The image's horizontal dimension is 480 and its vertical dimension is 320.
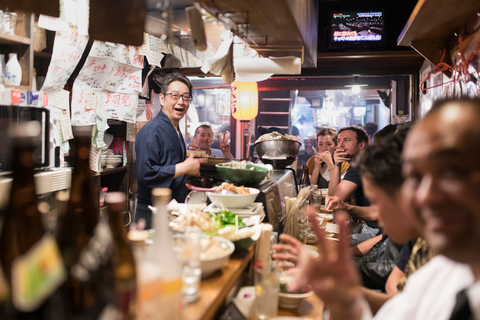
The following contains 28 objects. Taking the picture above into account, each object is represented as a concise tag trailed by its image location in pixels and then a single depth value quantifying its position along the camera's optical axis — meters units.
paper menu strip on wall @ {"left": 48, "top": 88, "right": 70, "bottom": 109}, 3.51
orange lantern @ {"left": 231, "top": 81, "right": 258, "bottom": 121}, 5.86
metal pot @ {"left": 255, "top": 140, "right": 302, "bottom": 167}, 3.92
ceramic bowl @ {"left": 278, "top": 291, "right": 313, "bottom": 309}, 1.71
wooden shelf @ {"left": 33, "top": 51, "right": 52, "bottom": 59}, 3.37
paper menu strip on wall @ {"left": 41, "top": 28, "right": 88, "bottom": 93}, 3.35
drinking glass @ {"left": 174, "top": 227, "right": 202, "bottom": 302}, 1.14
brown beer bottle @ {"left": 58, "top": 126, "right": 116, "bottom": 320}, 0.84
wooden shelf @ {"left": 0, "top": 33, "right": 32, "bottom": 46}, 2.62
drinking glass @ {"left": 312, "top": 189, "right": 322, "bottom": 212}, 3.90
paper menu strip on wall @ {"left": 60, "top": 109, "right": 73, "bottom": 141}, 3.64
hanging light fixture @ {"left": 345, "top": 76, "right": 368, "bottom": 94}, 5.81
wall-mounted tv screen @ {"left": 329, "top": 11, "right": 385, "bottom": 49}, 4.97
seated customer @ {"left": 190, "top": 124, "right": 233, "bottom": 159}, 6.02
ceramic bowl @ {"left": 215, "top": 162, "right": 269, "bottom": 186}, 2.44
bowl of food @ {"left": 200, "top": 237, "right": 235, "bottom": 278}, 1.36
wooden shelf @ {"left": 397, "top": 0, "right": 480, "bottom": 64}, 2.31
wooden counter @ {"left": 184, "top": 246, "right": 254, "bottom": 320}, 1.14
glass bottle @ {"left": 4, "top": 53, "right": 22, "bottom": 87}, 2.69
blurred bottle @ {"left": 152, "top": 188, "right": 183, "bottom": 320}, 0.95
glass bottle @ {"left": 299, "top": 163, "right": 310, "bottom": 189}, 4.68
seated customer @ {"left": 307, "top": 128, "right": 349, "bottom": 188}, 5.32
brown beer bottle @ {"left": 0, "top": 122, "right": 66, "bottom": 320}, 0.72
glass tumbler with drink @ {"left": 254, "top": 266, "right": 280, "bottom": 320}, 1.56
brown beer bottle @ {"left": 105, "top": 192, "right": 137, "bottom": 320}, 0.90
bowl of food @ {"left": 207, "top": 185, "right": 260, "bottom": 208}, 2.13
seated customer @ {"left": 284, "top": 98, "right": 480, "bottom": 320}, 0.68
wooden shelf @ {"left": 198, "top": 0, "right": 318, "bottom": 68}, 1.79
